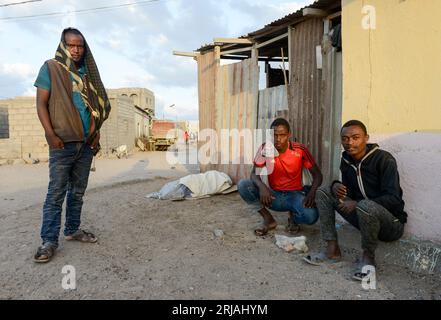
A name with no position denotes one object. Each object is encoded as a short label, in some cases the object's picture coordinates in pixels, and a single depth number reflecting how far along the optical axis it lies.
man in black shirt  2.56
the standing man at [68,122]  2.88
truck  25.56
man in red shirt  3.48
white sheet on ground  5.91
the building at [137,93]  37.59
